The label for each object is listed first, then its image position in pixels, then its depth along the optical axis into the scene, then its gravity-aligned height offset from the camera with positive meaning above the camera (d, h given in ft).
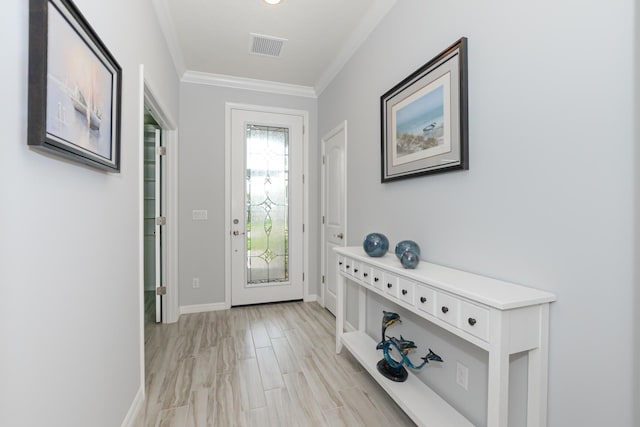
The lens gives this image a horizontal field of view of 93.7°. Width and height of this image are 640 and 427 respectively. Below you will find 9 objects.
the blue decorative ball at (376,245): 6.42 -0.70
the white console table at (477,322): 3.45 -1.41
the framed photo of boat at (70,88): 2.65 +1.34
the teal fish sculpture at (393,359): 5.68 -2.81
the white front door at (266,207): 11.68 +0.18
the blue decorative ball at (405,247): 5.35 -0.63
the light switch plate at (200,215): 11.14 -0.16
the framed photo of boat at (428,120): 4.86 +1.79
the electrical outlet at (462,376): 4.89 -2.69
